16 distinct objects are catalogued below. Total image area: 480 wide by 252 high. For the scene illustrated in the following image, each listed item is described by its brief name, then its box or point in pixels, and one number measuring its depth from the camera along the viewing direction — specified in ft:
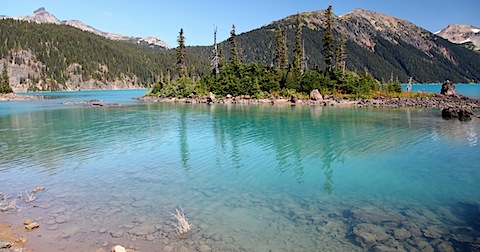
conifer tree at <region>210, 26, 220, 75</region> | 318.04
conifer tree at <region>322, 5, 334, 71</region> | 287.48
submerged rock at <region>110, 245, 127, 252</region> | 30.66
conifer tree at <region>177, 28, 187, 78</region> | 336.08
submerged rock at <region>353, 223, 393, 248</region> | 35.80
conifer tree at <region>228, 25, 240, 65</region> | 315.94
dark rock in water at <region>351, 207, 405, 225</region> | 41.55
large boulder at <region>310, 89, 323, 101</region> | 251.19
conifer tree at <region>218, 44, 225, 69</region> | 346.13
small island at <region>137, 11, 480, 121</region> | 242.17
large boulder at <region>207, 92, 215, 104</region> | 273.54
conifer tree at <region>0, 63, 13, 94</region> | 447.51
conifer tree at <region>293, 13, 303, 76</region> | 292.36
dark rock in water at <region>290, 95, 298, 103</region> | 250.55
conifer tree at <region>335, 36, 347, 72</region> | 296.10
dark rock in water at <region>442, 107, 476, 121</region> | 150.02
